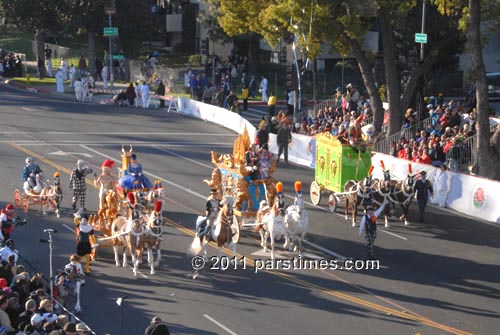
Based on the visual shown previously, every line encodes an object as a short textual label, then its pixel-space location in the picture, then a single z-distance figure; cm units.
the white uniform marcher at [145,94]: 5403
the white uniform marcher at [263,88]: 5454
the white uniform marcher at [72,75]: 6148
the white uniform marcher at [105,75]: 6042
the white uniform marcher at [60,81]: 5869
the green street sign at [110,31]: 5756
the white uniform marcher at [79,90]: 5550
